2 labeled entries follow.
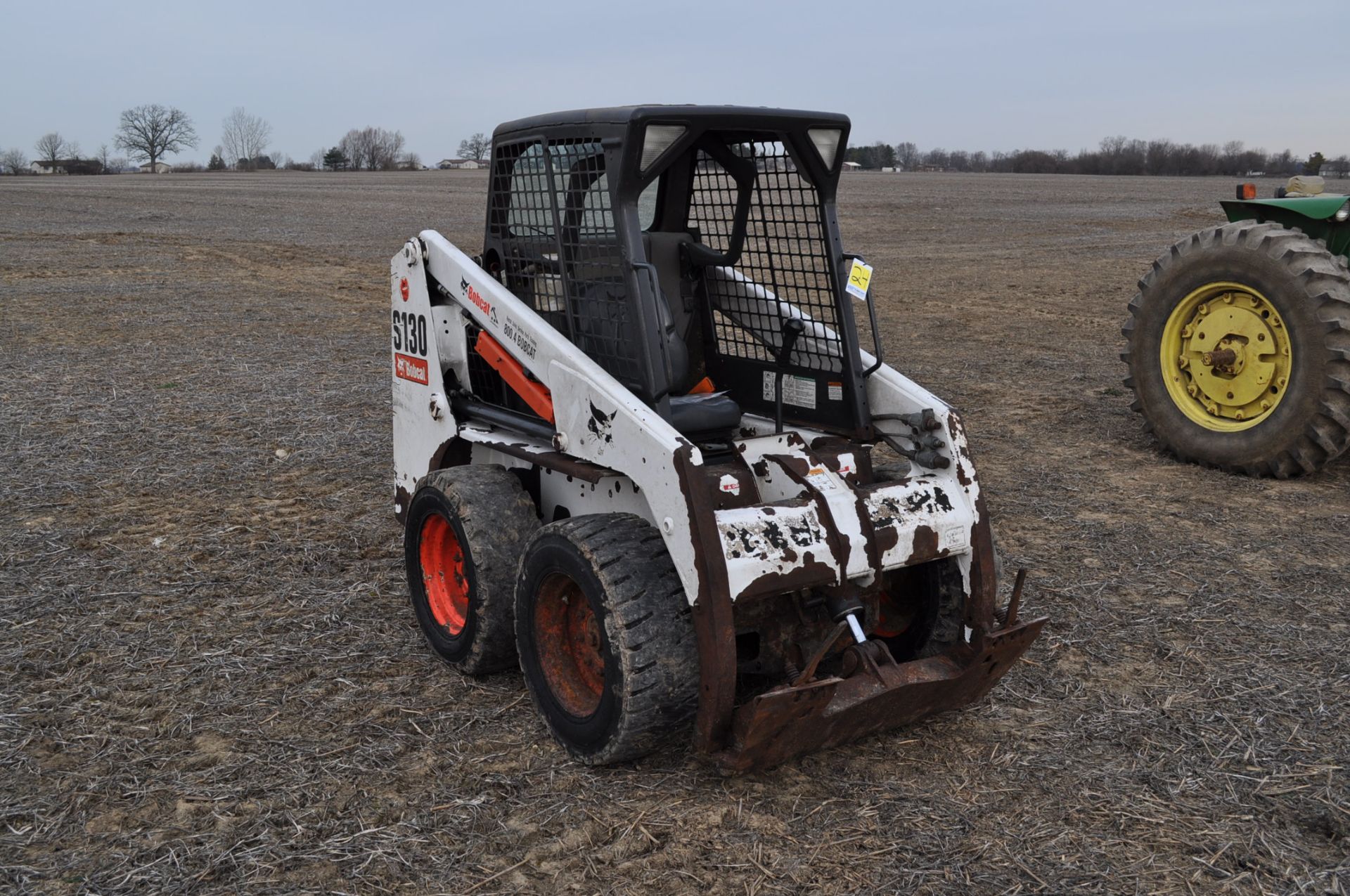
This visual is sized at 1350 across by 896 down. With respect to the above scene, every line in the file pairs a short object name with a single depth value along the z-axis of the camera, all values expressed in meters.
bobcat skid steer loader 3.52
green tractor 6.64
